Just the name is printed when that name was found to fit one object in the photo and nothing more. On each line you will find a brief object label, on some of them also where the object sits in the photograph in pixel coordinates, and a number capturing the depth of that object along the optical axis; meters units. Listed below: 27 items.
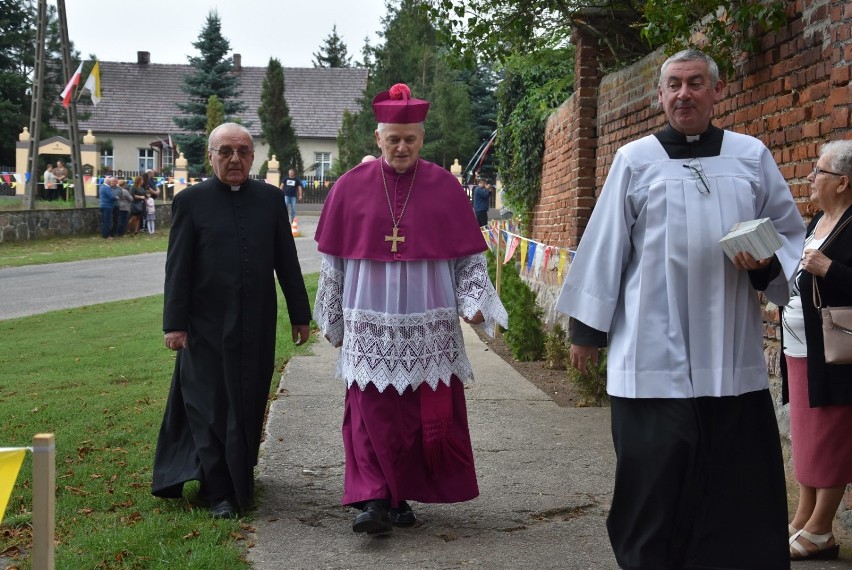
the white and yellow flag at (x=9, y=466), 2.69
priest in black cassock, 5.66
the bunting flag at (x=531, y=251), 11.36
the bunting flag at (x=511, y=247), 12.33
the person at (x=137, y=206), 31.73
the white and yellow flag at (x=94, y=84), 31.88
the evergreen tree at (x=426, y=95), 52.56
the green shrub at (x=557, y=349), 10.62
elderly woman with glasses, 4.66
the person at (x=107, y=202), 29.83
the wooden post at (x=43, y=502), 2.71
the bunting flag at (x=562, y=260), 9.75
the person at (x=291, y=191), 38.47
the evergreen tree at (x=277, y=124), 60.50
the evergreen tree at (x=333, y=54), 97.00
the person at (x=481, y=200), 30.64
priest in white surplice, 4.12
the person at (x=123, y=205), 30.75
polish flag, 30.03
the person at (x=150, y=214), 32.62
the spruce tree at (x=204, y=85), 57.53
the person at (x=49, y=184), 37.75
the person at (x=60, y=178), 38.62
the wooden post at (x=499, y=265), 12.79
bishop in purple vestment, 5.42
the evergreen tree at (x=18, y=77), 46.59
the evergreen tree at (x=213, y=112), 54.03
